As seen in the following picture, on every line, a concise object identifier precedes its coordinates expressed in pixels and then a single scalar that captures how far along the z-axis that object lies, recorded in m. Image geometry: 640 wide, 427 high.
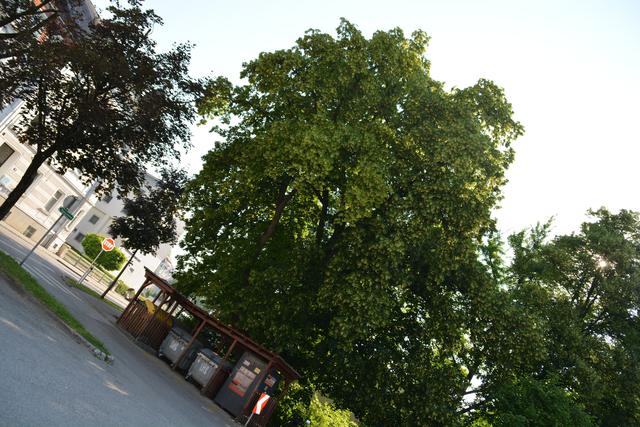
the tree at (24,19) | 12.80
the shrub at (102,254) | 47.62
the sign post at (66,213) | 16.53
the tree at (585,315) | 19.08
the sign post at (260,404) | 14.19
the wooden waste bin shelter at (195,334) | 15.26
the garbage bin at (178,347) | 17.16
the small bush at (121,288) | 41.26
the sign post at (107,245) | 26.20
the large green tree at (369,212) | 16.06
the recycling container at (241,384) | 15.22
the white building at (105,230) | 58.84
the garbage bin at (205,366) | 16.22
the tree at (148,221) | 26.38
